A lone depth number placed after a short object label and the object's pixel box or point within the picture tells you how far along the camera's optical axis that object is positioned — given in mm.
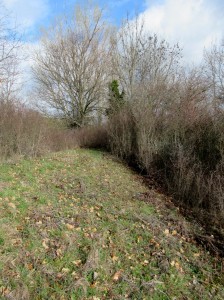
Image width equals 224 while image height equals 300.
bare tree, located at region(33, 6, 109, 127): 20922
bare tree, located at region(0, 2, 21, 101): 8928
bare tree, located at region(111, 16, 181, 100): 15292
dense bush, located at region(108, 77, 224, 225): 6496
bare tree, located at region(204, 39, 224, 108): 8234
